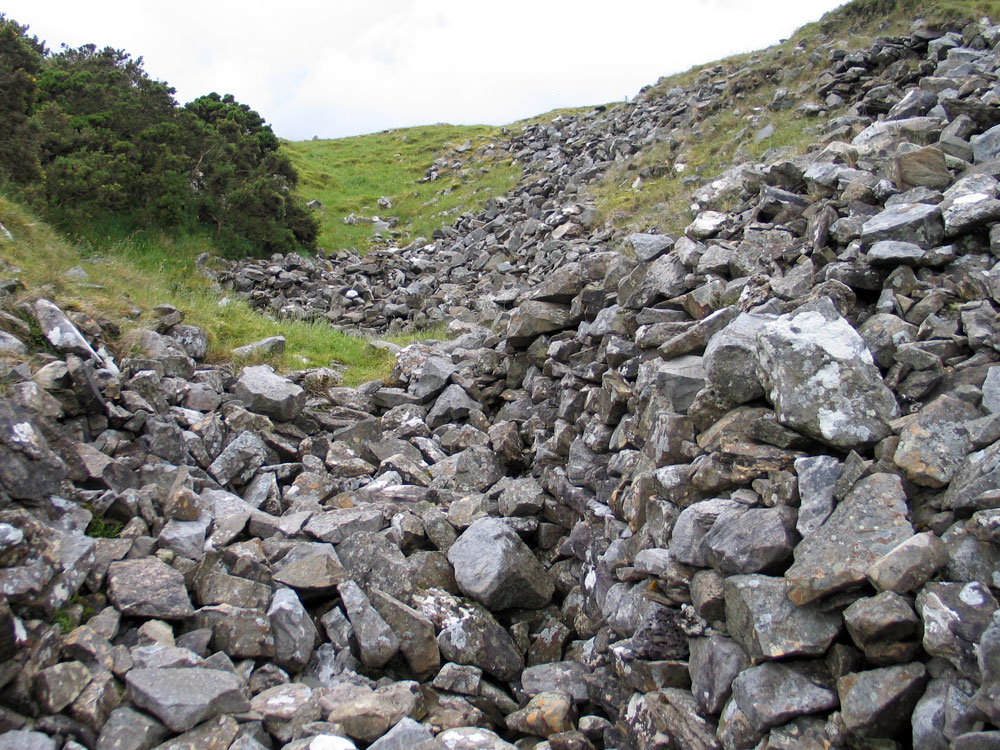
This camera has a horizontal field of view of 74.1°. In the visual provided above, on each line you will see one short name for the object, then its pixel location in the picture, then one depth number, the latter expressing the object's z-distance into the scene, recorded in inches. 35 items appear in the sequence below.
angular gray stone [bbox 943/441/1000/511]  125.5
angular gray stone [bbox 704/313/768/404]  193.6
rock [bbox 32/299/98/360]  281.7
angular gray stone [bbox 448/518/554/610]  222.8
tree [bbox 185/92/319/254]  717.9
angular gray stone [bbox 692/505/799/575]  152.1
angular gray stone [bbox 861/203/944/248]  215.3
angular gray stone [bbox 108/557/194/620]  188.5
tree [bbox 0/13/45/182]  492.4
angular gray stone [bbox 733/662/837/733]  129.2
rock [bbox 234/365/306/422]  344.8
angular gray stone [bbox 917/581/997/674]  113.0
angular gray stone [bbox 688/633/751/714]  146.3
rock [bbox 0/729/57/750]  141.9
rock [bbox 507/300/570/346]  382.9
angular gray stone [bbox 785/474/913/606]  133.4
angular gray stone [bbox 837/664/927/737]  118.1
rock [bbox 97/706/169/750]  149.5
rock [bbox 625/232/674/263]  349.4
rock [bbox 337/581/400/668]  197.5
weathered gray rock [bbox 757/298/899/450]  162.6
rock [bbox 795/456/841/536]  151.1
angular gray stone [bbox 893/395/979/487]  141.3
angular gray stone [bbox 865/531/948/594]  124.6
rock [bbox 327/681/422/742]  163.9
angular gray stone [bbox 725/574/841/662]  133.9
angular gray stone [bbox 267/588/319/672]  193.5
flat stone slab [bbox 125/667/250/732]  155.0
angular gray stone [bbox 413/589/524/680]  203.6
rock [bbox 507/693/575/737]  174.7
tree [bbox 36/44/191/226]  546.6
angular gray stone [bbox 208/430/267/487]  283.8
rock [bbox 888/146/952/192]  252.4
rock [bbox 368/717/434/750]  159.3
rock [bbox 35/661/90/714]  153.9
